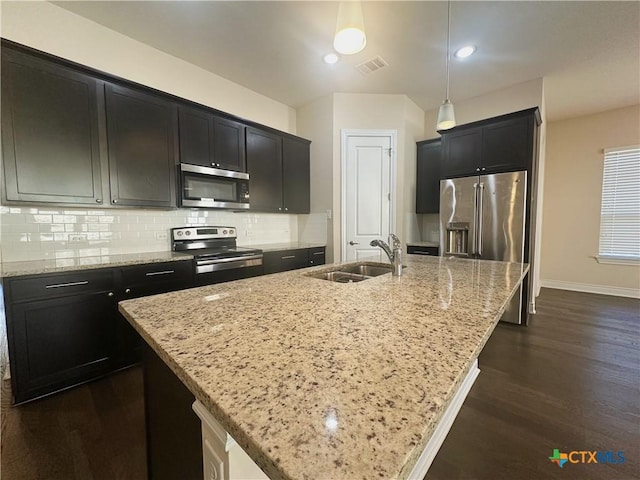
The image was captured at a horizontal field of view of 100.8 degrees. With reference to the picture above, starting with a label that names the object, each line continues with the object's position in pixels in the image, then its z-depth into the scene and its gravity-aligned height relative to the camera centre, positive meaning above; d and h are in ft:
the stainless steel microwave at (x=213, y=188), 8.62 +1.27
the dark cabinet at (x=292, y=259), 10.12 -1.51
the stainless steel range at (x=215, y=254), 8.22 -1.01
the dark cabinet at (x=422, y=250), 12.06 -1.35
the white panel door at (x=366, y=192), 12.05 +1.36
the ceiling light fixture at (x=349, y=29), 4.40 +3.24
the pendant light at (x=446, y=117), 6.53 +2.59
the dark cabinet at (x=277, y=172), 10.72 +2.22
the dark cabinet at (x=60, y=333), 5.42 -2.42
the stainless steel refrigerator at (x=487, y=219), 9.75 +0.08
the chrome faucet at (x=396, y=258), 4.92 -0.69
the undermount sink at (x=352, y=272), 5.60 -1.13
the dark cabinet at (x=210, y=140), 8.66 +2.92
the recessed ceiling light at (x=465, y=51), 8.61 +5.65
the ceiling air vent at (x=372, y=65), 9.27 +5.67
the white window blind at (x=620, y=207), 12.99 +0.60
